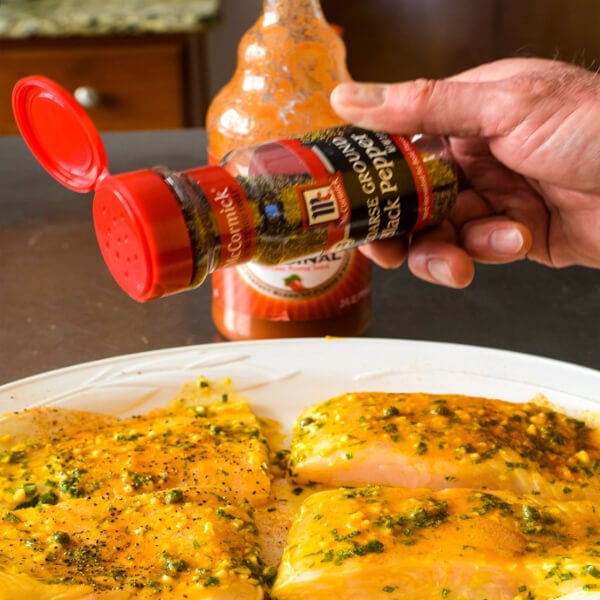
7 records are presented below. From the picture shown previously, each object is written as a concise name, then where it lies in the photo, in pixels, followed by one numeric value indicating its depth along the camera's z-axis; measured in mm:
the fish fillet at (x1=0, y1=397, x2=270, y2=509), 854
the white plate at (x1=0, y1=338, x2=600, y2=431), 906
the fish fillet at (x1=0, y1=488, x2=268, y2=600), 796
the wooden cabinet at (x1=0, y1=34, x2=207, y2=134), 1375
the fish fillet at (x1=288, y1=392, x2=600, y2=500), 860
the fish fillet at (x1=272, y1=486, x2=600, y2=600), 808
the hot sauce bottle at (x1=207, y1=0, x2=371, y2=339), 913
